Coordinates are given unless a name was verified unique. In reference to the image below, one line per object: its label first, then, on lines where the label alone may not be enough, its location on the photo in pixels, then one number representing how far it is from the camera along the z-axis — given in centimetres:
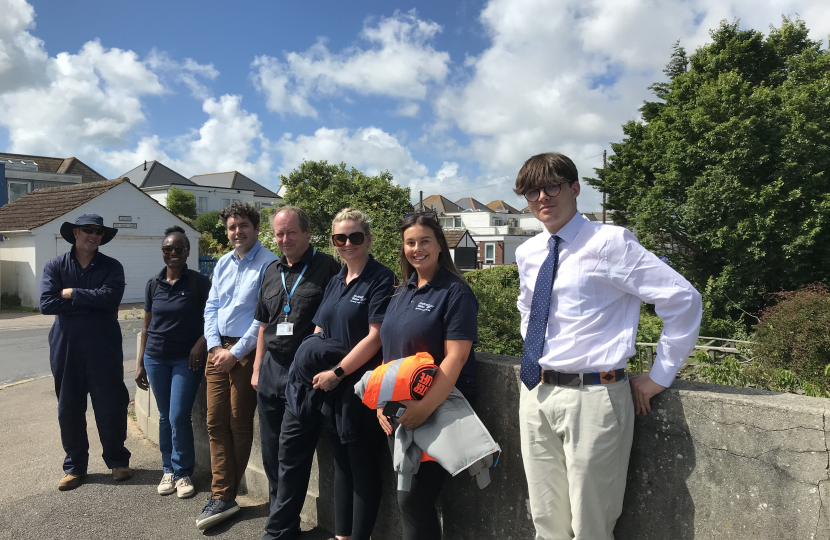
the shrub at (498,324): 630
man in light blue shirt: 385
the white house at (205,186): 6081
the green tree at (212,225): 4288
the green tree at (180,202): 4709
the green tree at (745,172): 1847
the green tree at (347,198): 921
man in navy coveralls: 446
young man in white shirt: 209
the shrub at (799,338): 789
